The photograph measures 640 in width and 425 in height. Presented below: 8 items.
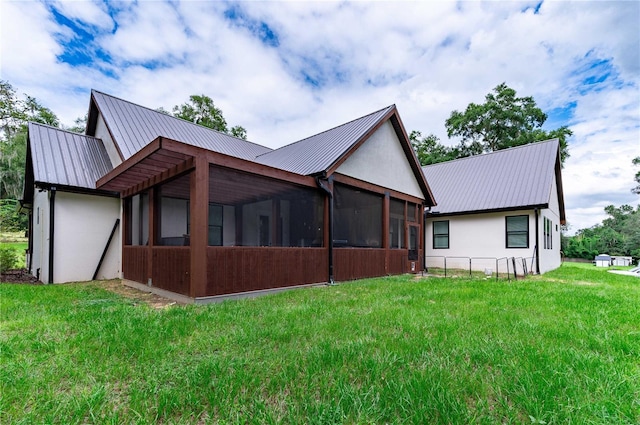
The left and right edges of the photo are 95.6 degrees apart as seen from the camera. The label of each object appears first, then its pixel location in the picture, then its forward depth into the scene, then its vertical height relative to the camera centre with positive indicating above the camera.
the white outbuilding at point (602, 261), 21.66 -2.65
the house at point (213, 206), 5.91 +0.53
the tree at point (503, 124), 24.38 +9.06
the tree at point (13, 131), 17.98 +6.52
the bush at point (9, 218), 11.30 +0.27
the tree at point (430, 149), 28.38 +7.80
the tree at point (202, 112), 26.08 +10.24
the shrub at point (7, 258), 11.09 -1.32
